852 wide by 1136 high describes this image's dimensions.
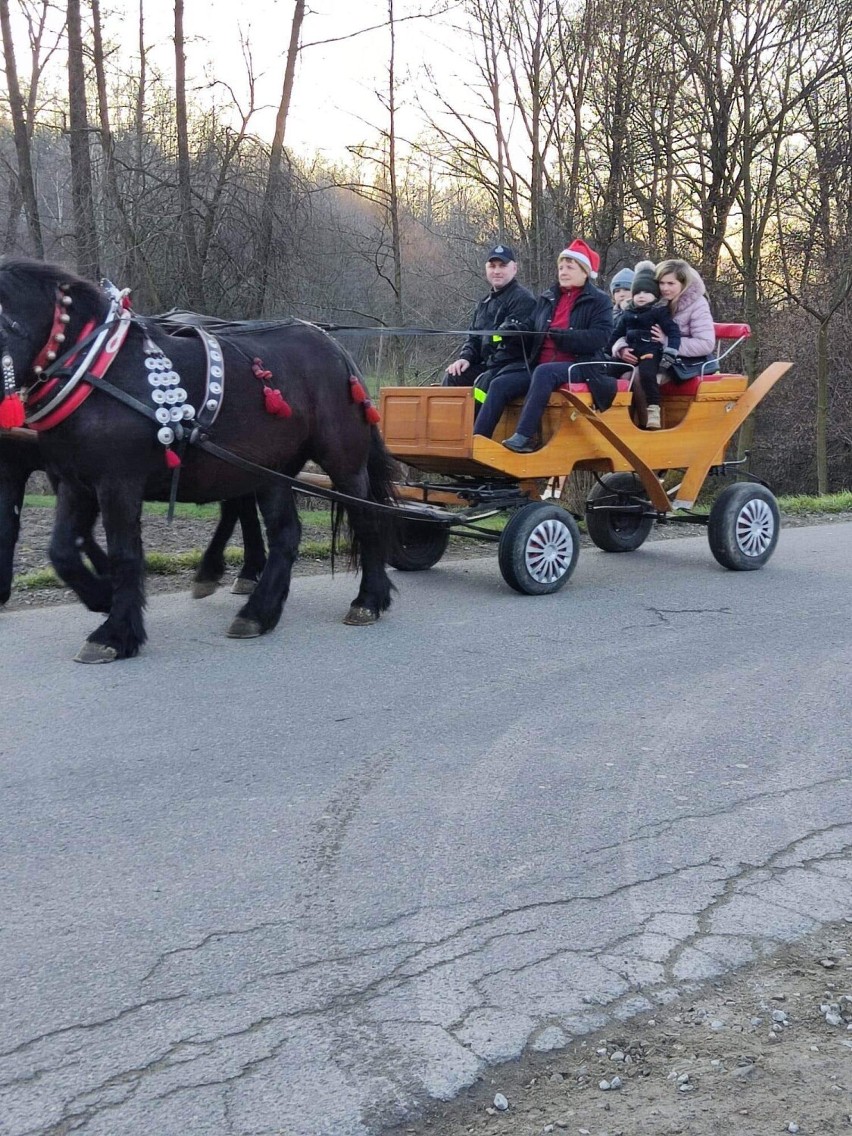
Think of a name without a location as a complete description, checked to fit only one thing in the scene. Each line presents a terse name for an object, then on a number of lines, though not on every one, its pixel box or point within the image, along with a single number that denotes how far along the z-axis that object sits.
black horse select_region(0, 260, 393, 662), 5.42
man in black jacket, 7.75
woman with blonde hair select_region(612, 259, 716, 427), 8.06
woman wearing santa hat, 7.30
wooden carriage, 7.20
